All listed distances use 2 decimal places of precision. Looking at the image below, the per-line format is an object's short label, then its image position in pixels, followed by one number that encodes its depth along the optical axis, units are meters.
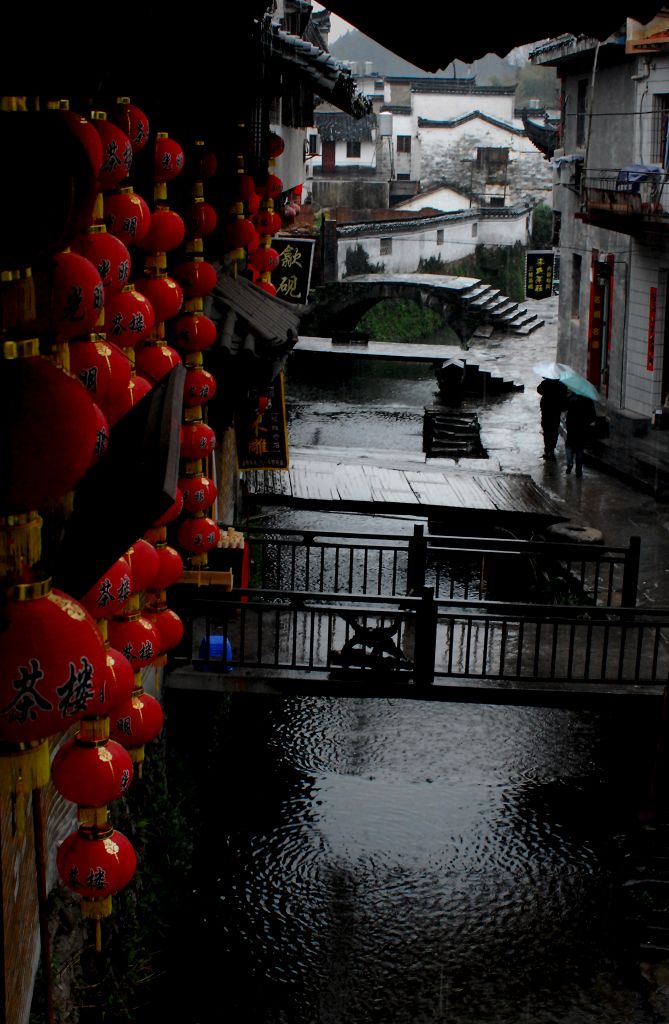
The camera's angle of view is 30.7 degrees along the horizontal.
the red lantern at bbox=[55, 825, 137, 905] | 5.06
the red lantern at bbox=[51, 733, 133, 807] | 4.72
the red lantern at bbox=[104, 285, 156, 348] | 5.27
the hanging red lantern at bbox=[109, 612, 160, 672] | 5.71
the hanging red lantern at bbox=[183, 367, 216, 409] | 7.95
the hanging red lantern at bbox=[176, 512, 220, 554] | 8.24
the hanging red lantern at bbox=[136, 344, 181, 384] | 6.50
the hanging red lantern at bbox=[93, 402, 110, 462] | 3.22
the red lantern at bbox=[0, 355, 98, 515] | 2.96
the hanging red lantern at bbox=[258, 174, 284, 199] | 13.72
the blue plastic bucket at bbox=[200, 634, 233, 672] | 10.59
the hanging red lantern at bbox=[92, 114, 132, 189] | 4.84
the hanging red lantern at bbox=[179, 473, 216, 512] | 7.99
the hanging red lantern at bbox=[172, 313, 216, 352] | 8.38
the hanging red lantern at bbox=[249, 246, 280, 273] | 14.71
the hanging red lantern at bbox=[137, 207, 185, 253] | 6.91
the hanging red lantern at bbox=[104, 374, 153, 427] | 4.72
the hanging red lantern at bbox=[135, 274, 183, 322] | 6.77
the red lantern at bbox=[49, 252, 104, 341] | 3.60
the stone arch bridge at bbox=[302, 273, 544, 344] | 39.62
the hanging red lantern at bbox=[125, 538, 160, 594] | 5.42
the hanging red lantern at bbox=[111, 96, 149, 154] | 5.80
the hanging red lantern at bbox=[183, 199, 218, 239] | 9.03
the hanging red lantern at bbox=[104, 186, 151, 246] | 5.57
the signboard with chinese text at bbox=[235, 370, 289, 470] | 15.35
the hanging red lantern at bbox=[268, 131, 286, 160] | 13.67
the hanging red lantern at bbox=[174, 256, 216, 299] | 8.80
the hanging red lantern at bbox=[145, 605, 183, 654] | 6.49
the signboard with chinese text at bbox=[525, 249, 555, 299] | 30.80
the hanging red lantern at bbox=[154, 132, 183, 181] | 7.06
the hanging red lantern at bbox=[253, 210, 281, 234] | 14.37
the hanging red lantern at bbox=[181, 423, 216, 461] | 7.86
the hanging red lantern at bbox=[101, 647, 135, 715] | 4.35
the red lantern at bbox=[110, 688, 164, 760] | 5.64
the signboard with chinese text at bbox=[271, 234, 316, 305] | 19.69
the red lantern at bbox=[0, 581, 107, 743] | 3.14
